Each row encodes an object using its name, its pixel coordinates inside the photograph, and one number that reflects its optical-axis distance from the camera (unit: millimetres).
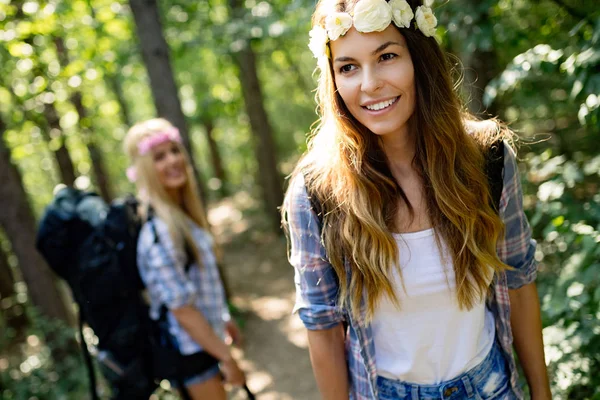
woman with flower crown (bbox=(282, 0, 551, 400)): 1499
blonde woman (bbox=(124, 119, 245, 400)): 2627
